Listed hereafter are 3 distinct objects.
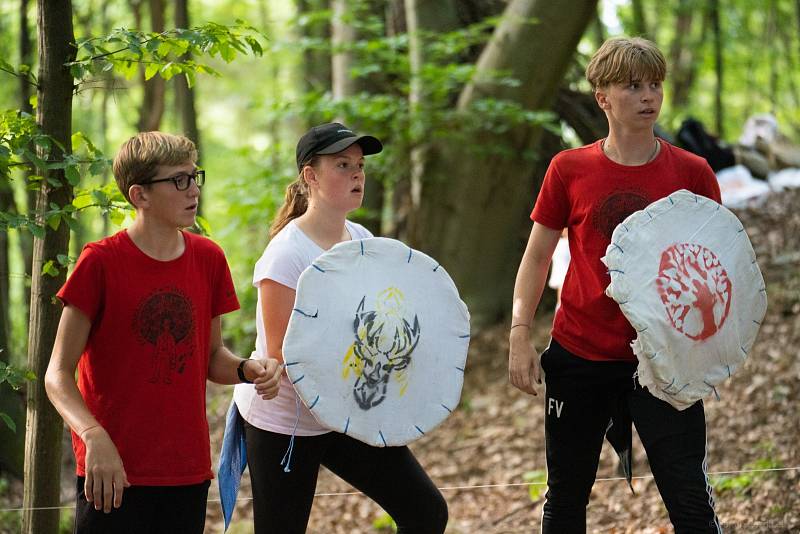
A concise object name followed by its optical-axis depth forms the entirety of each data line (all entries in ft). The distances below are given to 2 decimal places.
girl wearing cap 18.44
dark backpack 60.85
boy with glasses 15.88
